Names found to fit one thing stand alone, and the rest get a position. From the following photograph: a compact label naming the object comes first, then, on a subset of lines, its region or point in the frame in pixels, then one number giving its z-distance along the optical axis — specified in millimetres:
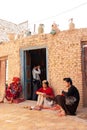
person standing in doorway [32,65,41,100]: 11133
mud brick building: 8812
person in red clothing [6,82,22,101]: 10734
